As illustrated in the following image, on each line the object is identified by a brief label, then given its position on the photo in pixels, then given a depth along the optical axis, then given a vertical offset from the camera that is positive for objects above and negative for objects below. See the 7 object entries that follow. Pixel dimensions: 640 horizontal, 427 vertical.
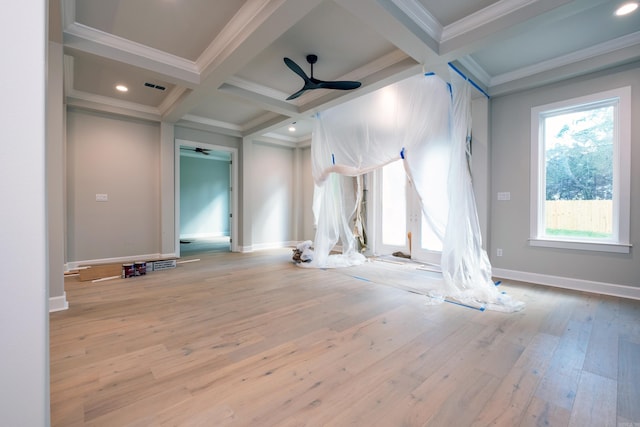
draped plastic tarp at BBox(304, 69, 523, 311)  3.11 +0.69
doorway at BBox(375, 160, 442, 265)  4.81 -0.20
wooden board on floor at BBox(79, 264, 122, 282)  3.85 -0.88
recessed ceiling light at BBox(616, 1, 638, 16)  2.43 +1.84
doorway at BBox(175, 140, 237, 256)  9.58 +0.51
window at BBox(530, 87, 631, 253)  3.12 +0.49
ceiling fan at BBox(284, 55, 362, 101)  3.17 +1.48
